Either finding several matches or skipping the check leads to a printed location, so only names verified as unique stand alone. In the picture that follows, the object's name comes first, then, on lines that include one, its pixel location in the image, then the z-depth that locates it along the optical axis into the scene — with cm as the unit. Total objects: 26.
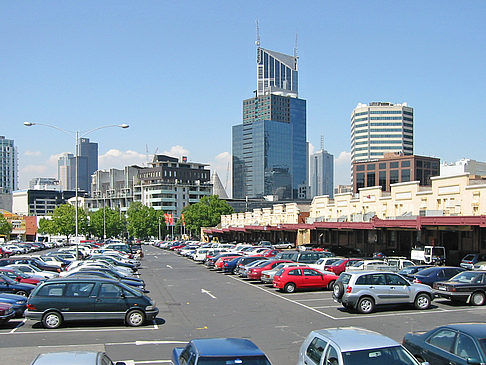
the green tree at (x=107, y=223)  13312
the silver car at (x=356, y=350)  862
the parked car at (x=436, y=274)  2627
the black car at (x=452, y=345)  955
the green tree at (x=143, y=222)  14188
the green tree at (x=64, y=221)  11225
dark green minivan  1783
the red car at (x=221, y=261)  4228
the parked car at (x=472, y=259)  3673
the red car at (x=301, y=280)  2803
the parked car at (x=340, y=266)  3300
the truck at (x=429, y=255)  4194
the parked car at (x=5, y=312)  1791
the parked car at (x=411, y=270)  2964
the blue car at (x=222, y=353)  804
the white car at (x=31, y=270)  3156
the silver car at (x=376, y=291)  2067
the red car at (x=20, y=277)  2804
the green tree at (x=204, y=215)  12544
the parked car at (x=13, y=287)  2422
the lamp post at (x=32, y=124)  3541
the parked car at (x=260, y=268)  3368
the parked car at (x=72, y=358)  793
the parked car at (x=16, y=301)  1956
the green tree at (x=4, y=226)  10888
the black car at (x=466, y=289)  2225
